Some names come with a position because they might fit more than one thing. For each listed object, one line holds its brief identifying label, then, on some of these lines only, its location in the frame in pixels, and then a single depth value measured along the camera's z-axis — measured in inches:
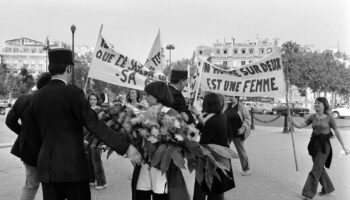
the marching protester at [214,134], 199.9
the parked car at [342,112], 1403.8
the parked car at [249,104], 1934.7
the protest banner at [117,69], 269.7
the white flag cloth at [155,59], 342.0
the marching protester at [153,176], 157.2
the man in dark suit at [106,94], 390.6
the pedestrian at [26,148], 180.1
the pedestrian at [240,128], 340.2
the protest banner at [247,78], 316.1
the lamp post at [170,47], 1759.7
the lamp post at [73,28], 986.6
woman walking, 259.6
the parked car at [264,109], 1824.6
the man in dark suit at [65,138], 136.6
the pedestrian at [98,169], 277.9
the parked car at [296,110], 1614.2
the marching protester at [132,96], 330.3
